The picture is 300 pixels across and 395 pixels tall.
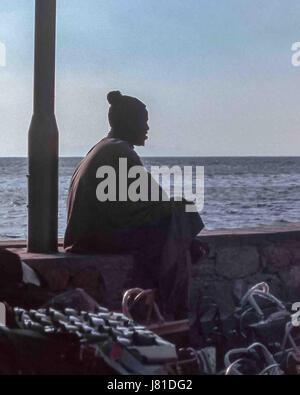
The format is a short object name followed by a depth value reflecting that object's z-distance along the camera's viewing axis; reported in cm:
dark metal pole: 506
